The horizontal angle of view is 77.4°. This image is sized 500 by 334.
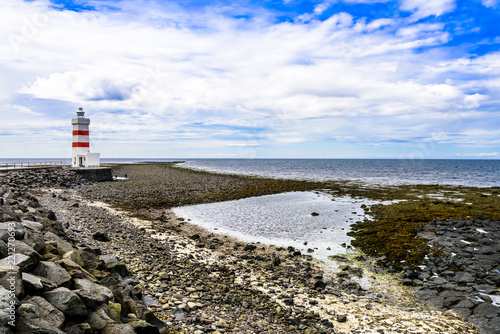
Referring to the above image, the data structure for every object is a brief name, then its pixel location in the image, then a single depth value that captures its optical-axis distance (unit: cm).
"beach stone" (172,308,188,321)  689
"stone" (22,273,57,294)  483
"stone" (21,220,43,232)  840
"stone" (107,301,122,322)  541
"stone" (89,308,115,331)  502
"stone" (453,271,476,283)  1070
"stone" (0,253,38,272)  518
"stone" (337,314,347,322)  796
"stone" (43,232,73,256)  746
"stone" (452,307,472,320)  856
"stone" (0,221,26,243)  596
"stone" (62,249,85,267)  689
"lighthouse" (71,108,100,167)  4069
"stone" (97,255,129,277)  836
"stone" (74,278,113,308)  535
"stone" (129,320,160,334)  543
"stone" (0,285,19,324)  387
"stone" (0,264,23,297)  447
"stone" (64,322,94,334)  466
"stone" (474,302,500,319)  848
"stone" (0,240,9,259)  543
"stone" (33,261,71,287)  555
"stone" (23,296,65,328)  452
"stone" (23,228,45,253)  663
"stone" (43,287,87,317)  488
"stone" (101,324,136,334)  497
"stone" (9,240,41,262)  560
